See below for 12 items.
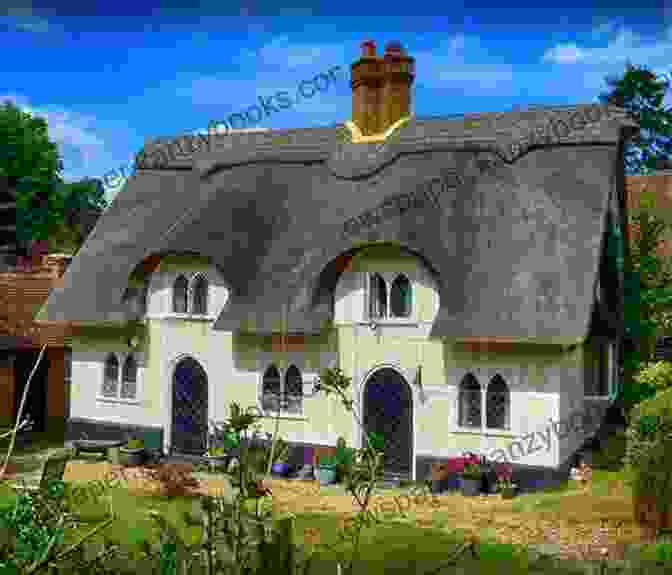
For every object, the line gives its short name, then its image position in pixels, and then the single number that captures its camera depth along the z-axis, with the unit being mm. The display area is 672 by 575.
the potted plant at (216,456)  19188
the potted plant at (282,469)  18625
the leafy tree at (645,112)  46219
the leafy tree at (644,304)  18877
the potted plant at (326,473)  17797
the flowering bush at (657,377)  17688
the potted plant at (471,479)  16375
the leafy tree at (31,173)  47219
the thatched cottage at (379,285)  16516
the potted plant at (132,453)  19953
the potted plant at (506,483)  16031
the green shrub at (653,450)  12602
